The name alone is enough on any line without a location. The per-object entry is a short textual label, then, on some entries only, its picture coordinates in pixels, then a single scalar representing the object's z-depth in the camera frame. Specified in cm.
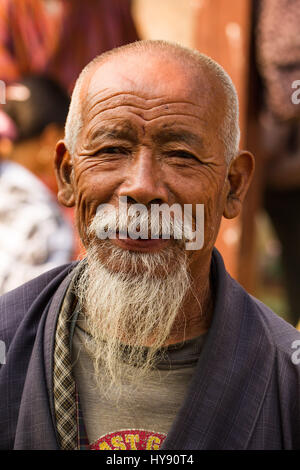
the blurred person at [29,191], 382
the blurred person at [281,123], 404
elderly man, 165
